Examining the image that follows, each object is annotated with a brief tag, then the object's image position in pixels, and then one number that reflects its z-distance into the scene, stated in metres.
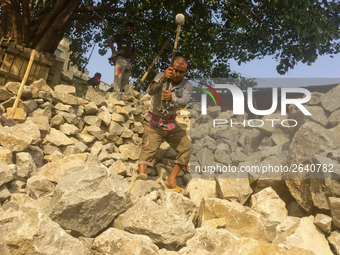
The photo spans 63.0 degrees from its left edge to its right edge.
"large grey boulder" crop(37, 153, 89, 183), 3.20
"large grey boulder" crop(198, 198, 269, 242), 2.81
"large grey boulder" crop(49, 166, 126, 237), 2.30
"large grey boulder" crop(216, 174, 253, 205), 3.41
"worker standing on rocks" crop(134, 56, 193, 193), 3.82
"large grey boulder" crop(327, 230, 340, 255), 2.72
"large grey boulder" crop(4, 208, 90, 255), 1.92
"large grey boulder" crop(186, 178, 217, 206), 3.67
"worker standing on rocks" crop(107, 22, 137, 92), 6.43
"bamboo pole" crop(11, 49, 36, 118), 4.09
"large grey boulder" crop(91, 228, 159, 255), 2.09
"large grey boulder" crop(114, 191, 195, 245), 2.41
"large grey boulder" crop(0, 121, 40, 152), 3.35
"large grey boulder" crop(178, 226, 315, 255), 2.24
